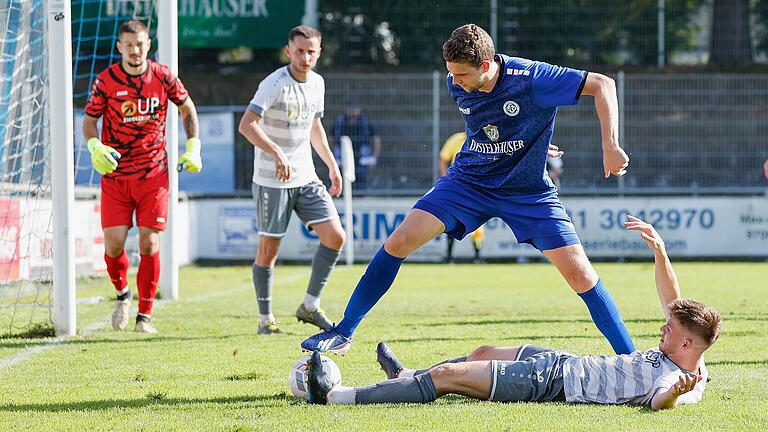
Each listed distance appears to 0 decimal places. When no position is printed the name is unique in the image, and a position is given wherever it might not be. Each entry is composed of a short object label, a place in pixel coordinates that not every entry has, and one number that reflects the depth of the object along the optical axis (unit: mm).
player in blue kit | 11531
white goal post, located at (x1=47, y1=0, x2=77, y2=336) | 15984
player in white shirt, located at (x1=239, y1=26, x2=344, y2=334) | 16531
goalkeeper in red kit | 16391
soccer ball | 10727
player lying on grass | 10219
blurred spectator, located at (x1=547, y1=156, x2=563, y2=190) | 35937
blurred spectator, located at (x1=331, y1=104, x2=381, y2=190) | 36906
